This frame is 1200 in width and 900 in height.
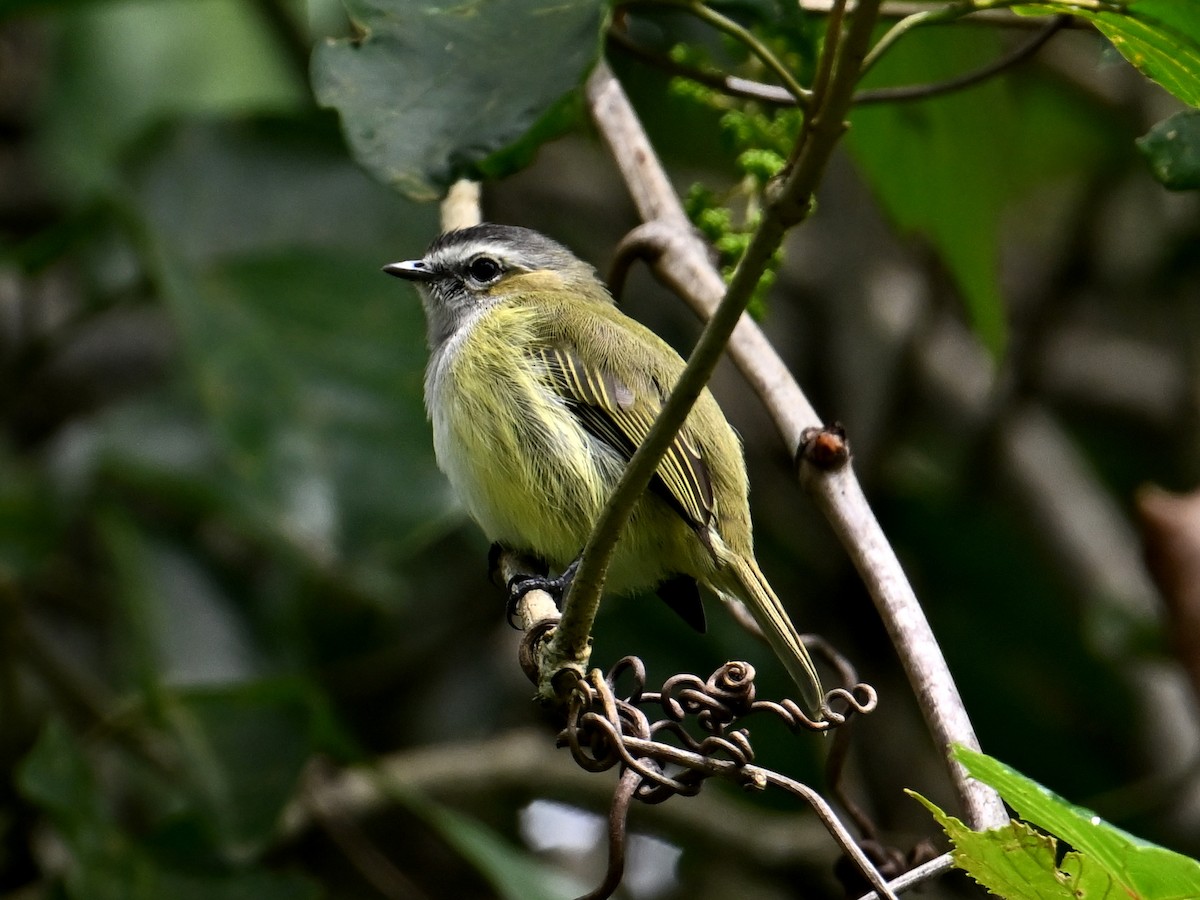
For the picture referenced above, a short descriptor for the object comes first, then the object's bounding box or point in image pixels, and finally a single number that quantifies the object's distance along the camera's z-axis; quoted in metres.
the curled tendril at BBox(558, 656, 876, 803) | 4.03
